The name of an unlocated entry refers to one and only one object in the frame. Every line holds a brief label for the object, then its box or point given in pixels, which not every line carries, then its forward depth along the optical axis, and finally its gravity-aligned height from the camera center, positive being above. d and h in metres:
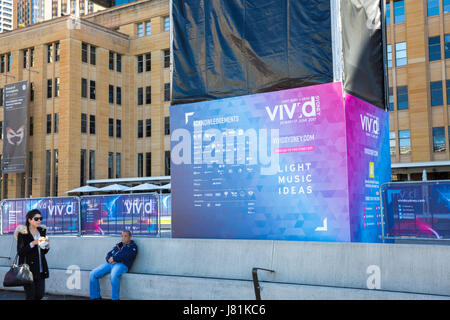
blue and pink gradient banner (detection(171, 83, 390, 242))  8.98 +0.51
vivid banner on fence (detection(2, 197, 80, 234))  12.88 -0.37
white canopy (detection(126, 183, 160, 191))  42.22 +0.76
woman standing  7.91 -0.82
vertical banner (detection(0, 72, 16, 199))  55.00 +1.88
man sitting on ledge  9.59 -1.26
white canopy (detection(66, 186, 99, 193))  46.38 +0.74
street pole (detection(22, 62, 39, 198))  52.97 +3.90
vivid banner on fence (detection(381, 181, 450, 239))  8.49 -0.30
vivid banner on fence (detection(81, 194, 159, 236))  11.69 -0.40
